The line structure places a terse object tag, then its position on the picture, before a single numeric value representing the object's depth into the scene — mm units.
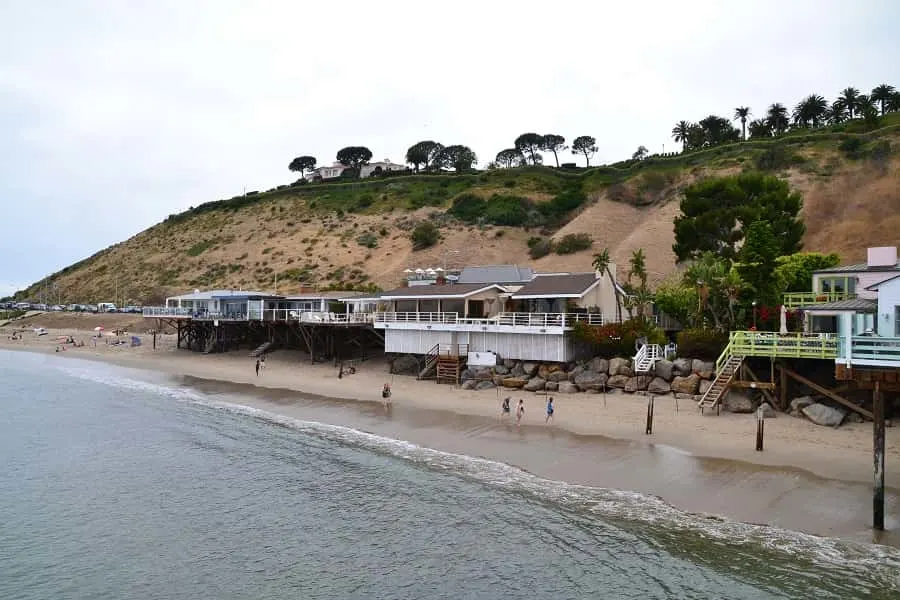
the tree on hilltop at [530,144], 139000
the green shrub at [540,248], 89188
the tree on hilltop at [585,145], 136625
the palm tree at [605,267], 41750
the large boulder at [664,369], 33344
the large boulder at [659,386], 32844
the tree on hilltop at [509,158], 141500
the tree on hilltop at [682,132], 115312
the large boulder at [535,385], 36688
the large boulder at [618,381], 34562
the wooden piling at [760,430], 23984
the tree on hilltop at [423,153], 139375
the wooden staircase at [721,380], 29075
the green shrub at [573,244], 86688
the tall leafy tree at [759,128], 106125
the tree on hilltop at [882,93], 102812
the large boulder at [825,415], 26281
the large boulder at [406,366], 44688
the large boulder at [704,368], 32188
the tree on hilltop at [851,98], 103000
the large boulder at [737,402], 28938
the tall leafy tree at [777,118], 107500
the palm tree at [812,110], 105812
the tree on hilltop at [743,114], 112875
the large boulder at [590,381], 34997
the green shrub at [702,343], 33344
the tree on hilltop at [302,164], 152000
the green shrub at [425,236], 95938
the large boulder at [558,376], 36906
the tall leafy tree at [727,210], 53947
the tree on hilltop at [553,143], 138250
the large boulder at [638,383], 33750
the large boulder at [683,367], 32938
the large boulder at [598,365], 35834
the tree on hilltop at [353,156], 146875
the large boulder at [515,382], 37594
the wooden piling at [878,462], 17547
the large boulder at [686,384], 31922
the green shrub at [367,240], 101000
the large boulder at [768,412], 27797
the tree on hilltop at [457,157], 139875
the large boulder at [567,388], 35375
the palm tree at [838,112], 104000
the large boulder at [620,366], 34822
